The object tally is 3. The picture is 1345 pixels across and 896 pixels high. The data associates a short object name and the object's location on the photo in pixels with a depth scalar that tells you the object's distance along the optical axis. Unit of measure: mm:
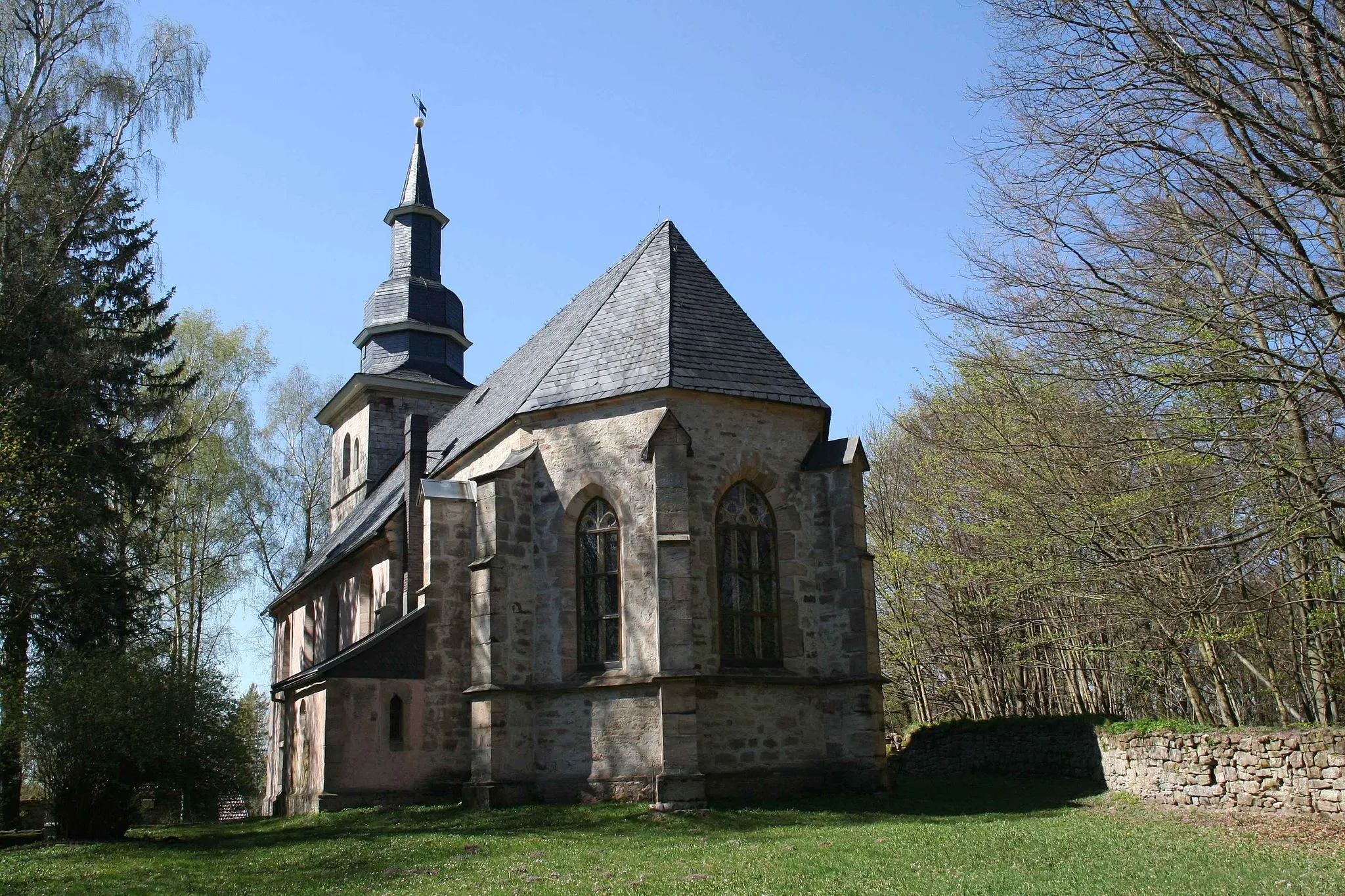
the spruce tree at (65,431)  16844
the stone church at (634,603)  15852
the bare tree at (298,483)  36250
